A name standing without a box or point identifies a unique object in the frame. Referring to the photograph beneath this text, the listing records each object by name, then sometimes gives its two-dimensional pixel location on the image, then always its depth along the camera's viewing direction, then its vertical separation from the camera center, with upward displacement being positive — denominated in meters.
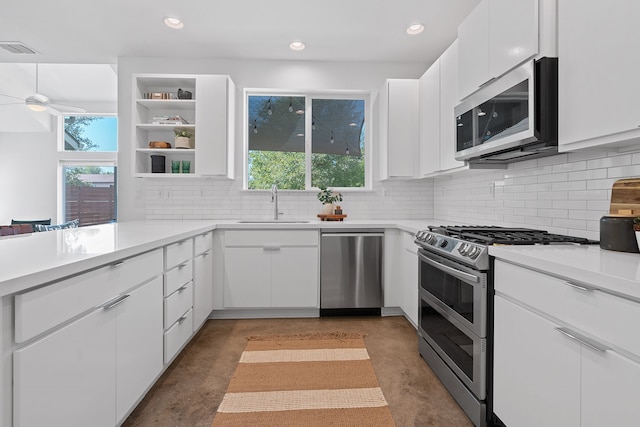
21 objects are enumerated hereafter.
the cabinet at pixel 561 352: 0.93 -0.47
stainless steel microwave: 1.60 +0.54
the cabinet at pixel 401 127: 3.41 +0.90
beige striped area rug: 1.70 -1.05
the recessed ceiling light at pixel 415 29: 2.99 +1.70
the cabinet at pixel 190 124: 3.34 +0.90
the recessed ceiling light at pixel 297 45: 3.29 +1.70
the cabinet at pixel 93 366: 0.96 -0.57
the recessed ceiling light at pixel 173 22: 2.88 +1.68
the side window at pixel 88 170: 6.23 +0.77
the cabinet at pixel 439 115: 2.63 +0.88
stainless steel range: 1.58 -0.51
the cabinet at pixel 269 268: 3.11 -0.53
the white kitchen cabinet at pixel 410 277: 2.72 -0.56
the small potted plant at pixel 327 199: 3.56 +0.14
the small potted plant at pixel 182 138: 3.42 +0.76
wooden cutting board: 1.41 +0.08
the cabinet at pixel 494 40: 1.67 +1.01
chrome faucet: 3.59 +0.15
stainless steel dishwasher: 3.14 -0.55
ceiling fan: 4.62 +1.55
